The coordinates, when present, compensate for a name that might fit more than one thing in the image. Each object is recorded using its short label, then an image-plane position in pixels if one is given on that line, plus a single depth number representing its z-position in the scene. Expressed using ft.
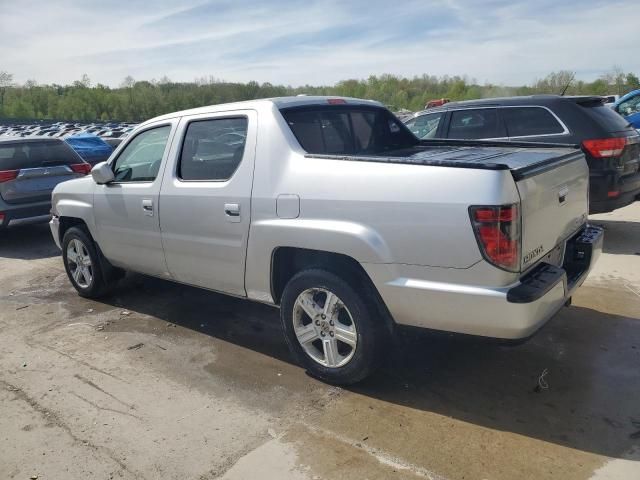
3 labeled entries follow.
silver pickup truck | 9.45
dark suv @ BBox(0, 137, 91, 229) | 26.32
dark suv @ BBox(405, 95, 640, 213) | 20.51
